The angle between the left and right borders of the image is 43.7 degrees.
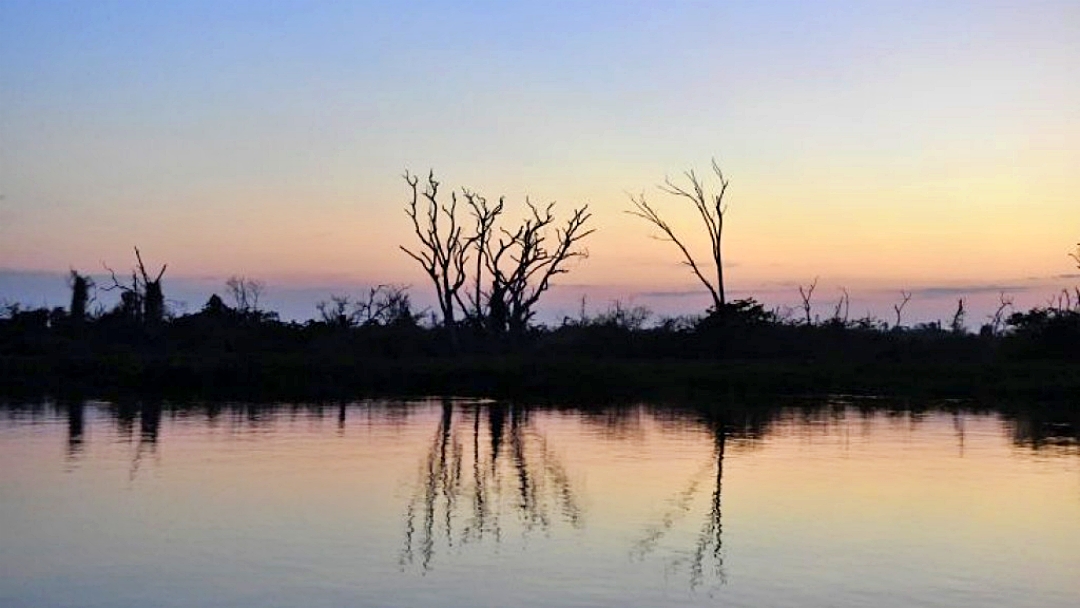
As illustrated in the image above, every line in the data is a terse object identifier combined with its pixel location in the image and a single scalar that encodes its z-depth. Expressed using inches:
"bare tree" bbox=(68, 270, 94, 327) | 2292.1
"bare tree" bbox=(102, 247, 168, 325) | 2197.3
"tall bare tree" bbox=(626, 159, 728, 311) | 2052.2
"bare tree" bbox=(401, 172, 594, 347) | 2263.8
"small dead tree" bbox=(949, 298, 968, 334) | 2615.7
